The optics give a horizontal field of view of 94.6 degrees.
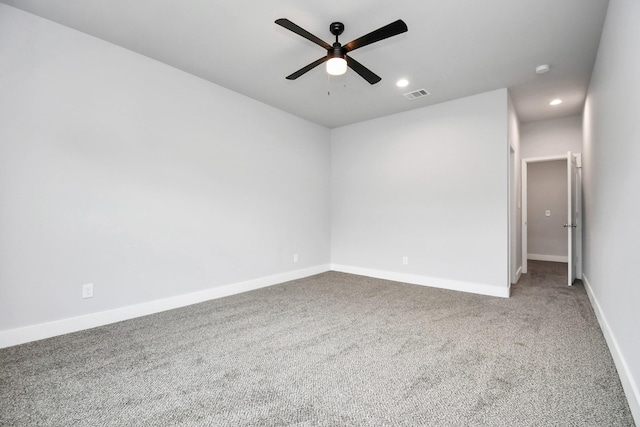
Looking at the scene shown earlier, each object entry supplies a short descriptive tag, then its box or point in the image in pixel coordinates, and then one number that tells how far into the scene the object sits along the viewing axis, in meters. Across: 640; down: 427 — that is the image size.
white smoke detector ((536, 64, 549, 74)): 3.30
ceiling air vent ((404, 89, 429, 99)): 4.05
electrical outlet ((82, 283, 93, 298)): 2.79
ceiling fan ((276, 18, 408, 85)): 2.12
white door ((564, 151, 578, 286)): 4.20
